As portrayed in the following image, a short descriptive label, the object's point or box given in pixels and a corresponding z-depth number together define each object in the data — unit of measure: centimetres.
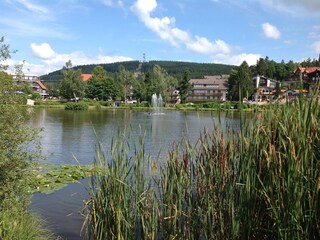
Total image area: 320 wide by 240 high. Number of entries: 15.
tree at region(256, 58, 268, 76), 12200
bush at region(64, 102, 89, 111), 7651
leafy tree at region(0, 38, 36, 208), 691
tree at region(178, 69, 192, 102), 10819
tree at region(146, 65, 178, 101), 9862
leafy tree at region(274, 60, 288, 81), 12988
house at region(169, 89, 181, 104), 12455
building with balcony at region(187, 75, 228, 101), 13838
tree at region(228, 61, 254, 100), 9117
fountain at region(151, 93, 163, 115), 8825
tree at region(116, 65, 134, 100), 11081
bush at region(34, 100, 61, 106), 8735
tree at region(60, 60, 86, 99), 9801
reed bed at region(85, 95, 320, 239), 484
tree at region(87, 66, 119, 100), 10331
